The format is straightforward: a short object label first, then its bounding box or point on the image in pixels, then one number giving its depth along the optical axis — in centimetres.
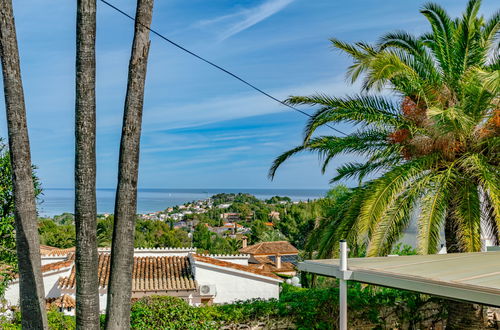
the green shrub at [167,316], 868
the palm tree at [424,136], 848
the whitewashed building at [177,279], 2175
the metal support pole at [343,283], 555
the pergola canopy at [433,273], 434
